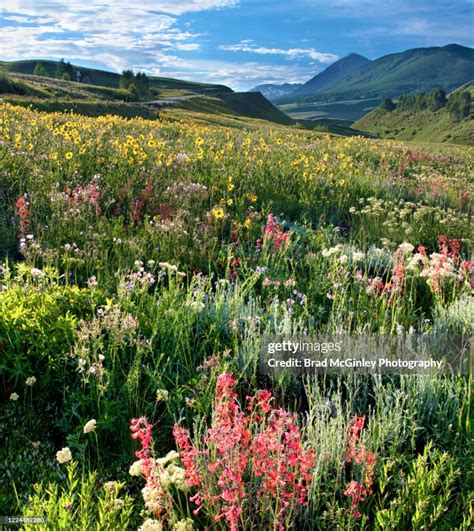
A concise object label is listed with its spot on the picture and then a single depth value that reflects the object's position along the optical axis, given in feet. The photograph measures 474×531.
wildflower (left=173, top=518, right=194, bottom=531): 7.62
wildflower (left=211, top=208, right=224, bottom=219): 21.77
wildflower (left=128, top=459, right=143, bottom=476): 8.08
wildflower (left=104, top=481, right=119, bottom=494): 8.09
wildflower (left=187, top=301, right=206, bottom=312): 14.14
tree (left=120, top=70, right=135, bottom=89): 319.47
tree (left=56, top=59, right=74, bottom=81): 294.56
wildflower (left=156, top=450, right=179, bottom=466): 8.15
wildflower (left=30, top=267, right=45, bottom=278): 13.02
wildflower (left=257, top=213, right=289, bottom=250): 20.32
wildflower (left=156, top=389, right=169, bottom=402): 10.40
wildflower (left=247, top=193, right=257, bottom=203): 25.58
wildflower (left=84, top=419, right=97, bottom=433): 8.78
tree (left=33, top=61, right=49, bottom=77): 297.88
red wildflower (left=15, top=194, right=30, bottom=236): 18.63
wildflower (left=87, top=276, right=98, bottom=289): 13.93
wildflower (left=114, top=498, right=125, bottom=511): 7.83
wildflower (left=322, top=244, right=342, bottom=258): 18.07
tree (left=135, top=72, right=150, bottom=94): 312.13
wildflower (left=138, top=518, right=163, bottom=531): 7.34
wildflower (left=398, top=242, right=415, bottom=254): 17.29
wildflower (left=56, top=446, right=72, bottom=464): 7.94
